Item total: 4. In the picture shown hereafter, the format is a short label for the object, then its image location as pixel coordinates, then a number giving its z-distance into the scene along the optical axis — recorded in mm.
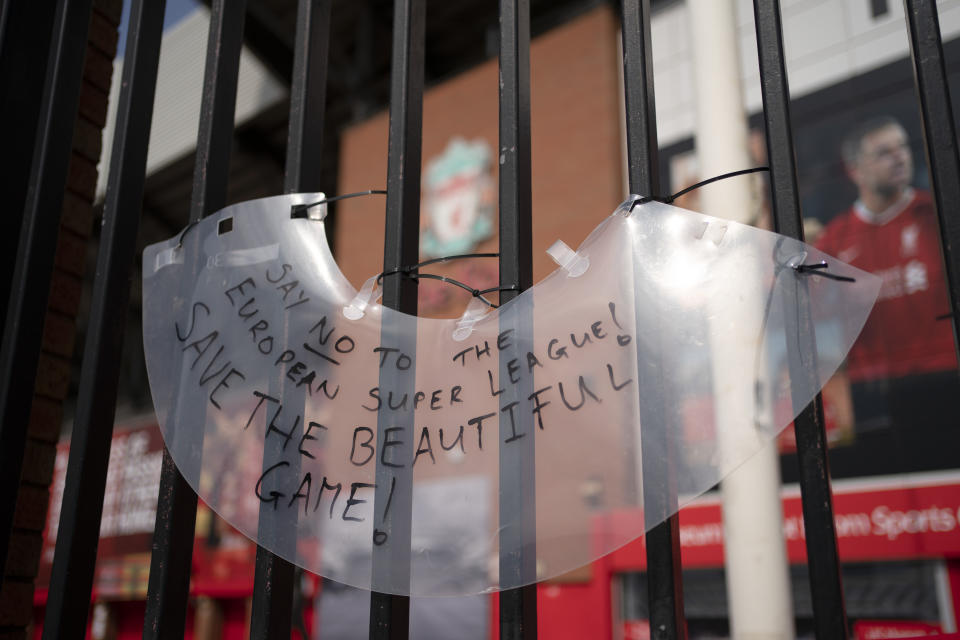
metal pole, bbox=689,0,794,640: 2426
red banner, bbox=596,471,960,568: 3268
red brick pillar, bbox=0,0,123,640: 1219
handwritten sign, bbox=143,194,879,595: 734
